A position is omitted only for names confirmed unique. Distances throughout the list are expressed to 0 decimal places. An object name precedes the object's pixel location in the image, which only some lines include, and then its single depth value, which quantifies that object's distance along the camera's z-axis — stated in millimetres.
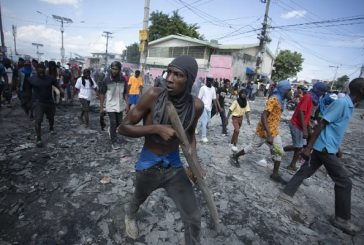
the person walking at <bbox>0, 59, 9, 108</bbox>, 8102
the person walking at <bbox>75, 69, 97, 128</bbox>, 7258
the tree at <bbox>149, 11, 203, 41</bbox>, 40969
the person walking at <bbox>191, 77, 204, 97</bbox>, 7250
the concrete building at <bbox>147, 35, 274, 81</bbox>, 26688
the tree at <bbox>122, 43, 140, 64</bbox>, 71250
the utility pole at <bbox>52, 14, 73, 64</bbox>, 41881
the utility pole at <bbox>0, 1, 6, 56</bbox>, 21502
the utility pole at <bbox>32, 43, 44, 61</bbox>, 71812
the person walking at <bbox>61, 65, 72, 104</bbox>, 10797
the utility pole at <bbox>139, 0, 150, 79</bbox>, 9086
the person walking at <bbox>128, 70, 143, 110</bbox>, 8453
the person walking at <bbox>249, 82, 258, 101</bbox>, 20256
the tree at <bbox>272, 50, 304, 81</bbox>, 40719
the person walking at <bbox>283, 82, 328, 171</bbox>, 4637
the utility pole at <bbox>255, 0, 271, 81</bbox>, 22447
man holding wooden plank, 1868
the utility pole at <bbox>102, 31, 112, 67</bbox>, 55147
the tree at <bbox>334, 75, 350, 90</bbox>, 72250
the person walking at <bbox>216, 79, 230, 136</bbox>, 7762
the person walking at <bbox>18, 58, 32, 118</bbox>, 7574
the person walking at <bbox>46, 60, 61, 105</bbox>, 7115
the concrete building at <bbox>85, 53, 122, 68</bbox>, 53469
